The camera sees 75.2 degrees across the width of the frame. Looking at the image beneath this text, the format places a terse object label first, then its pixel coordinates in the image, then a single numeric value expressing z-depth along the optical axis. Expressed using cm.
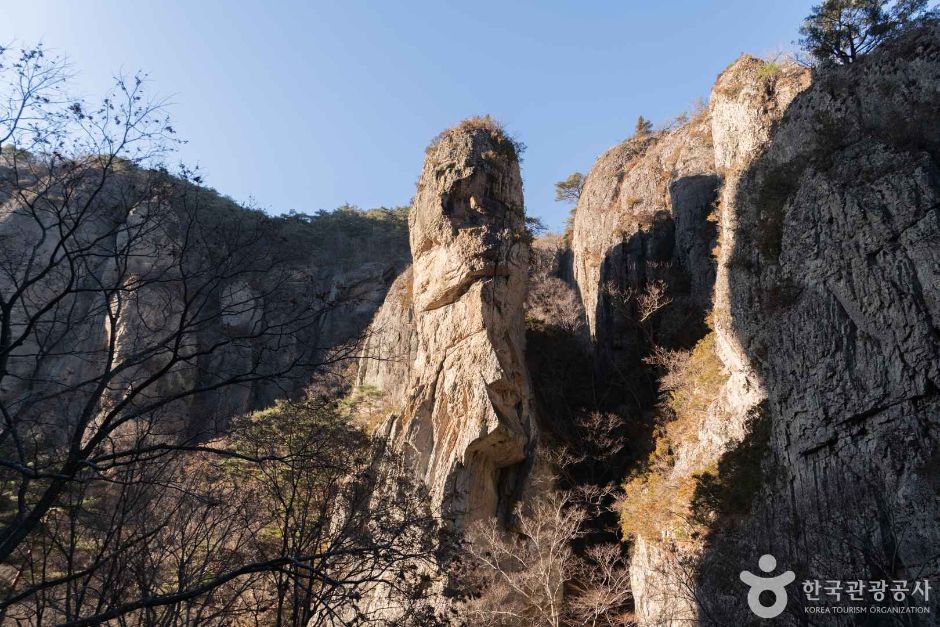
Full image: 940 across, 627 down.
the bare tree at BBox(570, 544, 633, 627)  1421
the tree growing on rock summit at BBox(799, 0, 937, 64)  1848
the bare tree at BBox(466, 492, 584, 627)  1380
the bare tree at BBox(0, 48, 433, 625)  620
